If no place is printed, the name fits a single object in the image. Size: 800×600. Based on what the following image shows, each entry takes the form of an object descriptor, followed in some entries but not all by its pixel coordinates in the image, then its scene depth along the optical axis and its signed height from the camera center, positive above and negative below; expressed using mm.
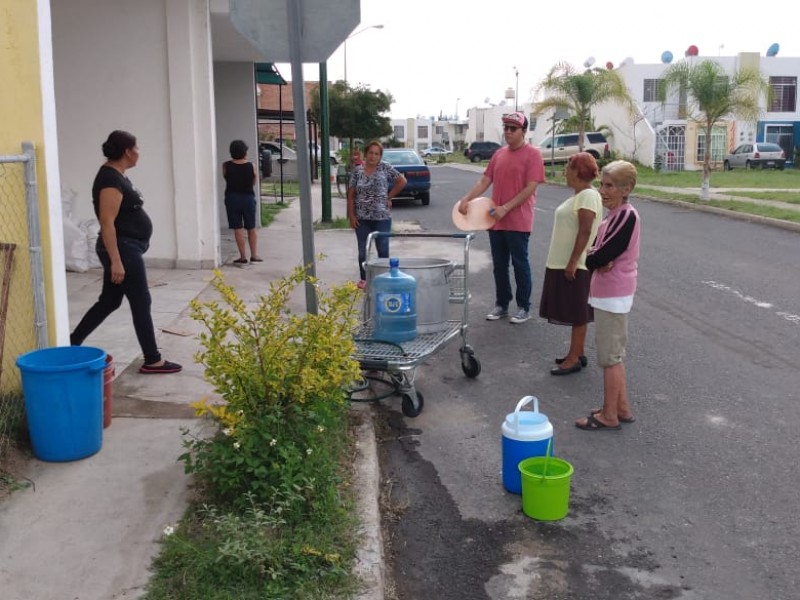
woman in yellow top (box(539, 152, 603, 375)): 6324 -614
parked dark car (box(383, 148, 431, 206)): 22578 +193
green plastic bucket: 4129 -1479
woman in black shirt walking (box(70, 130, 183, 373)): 5582 -368
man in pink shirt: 7641 -173
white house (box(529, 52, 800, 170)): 46375 +3098
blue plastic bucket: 4387 -1119
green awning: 18680 +2565
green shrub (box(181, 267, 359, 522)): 3916 -1060
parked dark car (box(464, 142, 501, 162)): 67188 +2468
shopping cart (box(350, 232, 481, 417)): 5414 -1096
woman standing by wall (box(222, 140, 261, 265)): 11258 -80
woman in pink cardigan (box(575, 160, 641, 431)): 5136 -568
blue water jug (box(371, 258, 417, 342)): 5766 -818
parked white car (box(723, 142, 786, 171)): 43375 +1078
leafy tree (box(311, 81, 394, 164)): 34006 +2896
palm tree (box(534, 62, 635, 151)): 30797 +3344
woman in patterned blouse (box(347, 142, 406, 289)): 9328 -107
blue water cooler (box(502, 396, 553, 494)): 4379 -1309
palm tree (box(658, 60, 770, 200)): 22438 +2378
